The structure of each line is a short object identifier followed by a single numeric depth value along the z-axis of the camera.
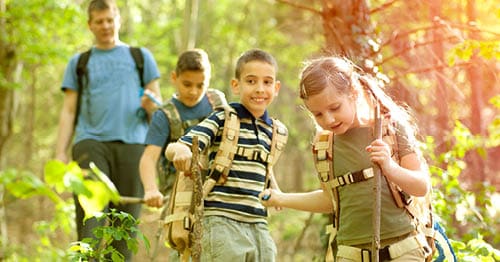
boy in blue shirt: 5.24
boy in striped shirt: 4.29
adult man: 6.05
